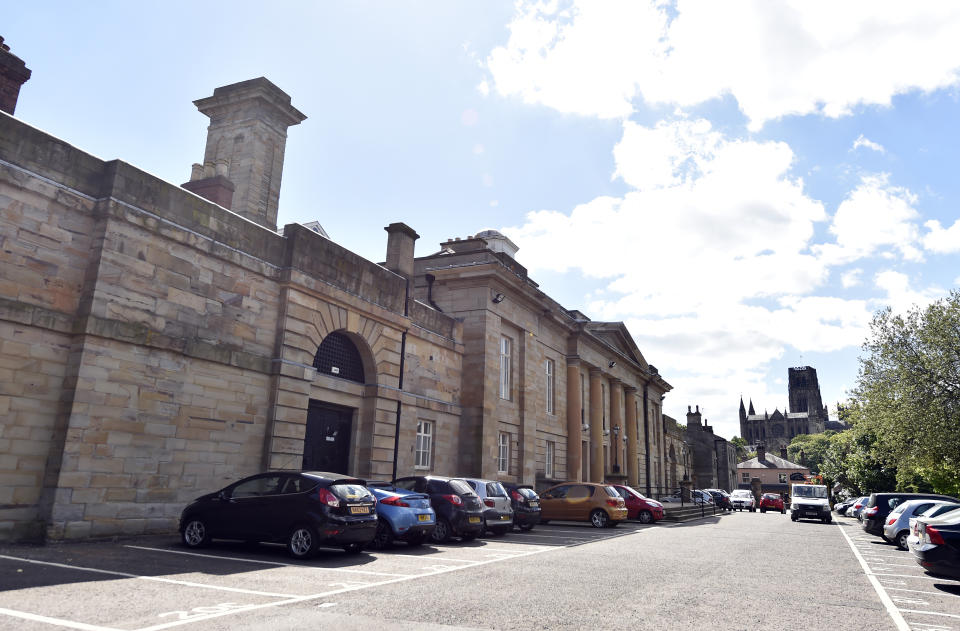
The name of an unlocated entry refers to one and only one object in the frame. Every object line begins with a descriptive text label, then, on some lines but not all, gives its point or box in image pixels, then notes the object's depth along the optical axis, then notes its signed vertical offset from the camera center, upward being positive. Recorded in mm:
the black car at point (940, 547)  9281 -844
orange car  19938 -891
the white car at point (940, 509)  13308 -404
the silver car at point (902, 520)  15867 -801
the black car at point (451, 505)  13406 -710
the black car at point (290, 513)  9648 -750
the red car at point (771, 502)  43719 -1308
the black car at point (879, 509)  19891 -669
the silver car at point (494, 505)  14788 -760
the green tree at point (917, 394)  26688 +4130
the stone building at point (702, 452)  73312 +3299
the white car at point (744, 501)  45559 -1315
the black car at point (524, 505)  17203 -846
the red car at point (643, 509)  23203 -1113
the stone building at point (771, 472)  98562 +1677
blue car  11539 -878
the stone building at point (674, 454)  54781 +2335
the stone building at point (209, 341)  10258 +2641
